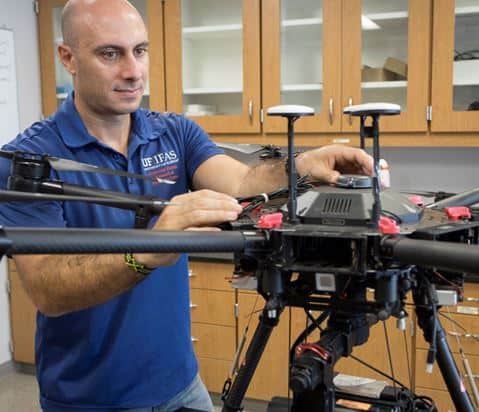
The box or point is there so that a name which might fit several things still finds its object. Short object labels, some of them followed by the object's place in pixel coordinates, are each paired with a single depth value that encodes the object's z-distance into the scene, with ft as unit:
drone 2.19
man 4.04
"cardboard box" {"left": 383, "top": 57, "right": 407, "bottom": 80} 8.48
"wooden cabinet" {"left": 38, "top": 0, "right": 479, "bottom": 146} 8.24
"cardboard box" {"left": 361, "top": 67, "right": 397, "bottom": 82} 8.62
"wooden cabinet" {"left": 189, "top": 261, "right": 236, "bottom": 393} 8.93
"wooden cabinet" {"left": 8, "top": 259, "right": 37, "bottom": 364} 10.52
